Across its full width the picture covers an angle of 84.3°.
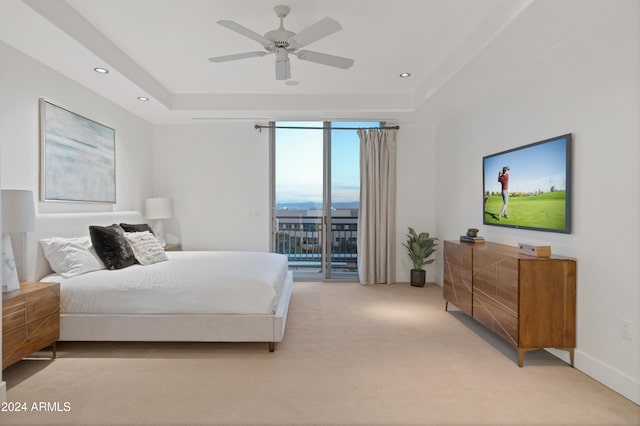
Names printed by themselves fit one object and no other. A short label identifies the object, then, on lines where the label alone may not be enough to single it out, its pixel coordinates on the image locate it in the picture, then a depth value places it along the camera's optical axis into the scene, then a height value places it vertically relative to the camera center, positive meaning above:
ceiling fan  2.49 +1.28
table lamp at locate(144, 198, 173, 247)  5.06 -0.02
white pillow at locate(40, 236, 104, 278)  3.12 -0.44
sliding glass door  5.70 +0.43
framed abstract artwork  3.28 +0.53
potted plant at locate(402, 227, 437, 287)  5.31 -0.64
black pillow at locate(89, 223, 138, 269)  3.35 -0.38
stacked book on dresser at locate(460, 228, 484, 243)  3.71 -0.30
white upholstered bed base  2.90 -0.98
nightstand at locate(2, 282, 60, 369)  2.32 -0.80
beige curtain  5.55 +0.08
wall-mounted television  2.75 +0.21
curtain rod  5.51 +1.29
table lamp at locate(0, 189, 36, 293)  2.47 -0.10
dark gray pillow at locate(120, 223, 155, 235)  4.04 -0.22
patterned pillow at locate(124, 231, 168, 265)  3.60 -0.41
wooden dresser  2.63 -0.70
